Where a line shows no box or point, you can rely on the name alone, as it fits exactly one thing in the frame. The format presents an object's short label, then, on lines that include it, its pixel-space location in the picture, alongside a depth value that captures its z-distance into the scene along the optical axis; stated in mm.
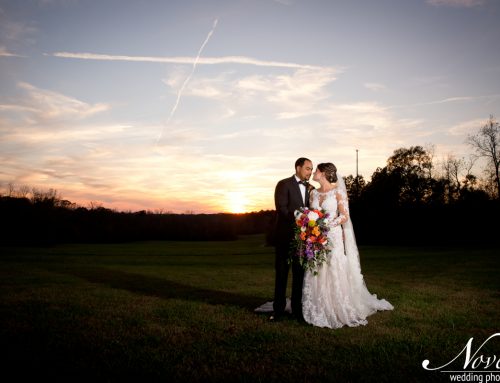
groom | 8242
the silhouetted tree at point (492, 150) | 50688
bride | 7742
